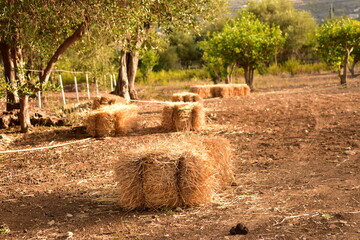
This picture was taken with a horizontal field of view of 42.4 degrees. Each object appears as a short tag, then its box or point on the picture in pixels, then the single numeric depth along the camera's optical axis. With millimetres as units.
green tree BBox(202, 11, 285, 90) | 20922
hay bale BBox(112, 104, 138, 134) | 10242
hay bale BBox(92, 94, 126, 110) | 12398
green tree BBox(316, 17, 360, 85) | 20922
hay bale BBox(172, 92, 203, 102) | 14391
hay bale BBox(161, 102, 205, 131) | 10312
